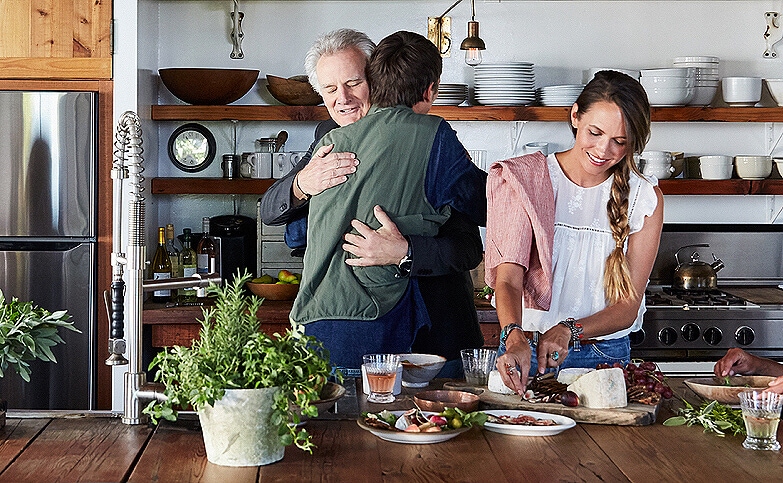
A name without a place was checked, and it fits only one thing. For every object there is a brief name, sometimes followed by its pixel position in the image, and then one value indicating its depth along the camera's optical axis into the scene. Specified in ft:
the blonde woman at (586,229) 7.73
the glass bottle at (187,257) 13.54
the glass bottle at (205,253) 13.60
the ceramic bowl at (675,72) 13.60
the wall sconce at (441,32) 13.75
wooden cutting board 6.46
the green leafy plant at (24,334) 6.27
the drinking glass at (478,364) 7.24
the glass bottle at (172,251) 13.65
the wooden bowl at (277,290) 12.85
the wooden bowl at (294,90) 13.60
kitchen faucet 6.41
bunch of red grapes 6.86
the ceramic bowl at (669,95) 13.63
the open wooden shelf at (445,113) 13.42
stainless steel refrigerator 12.69
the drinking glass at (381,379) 6.88
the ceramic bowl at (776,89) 14.12
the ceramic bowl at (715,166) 13.91
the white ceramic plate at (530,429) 6.16
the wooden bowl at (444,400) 6.49
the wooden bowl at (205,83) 13.44
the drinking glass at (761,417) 5.93
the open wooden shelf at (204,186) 13.55
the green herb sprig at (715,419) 6.33
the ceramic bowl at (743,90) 13.92
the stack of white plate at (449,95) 13.73
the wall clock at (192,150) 14.40
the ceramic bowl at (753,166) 13.94
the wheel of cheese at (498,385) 6.94
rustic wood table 5.44
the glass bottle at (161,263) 13.39
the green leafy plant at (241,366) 5.49
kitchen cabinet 12.71
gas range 12.62
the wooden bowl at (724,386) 6.88
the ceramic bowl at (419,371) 7.29
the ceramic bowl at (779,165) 14.16
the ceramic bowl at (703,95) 14.02
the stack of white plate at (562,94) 13.64
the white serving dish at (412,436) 5.93
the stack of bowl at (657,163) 13.87
